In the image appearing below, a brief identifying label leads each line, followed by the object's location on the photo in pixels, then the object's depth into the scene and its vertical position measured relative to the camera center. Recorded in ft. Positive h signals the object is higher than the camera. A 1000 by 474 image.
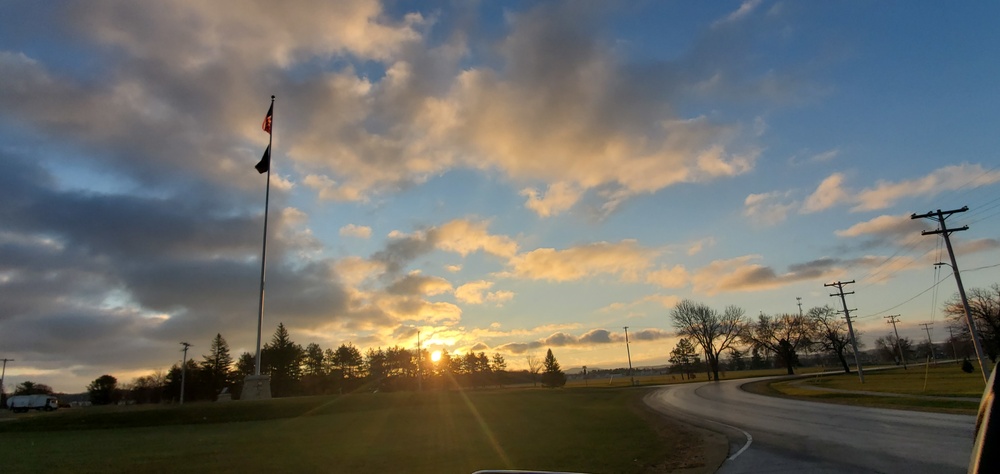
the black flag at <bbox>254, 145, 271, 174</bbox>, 121.30 +49.06
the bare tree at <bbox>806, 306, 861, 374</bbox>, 323.78 -0.08
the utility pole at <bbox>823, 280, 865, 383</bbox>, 187.52 +6.45
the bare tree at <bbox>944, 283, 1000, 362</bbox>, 256.73 +2.66
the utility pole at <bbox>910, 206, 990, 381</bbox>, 111.24 +12.59
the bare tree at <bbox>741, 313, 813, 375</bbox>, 338.75 +2.74
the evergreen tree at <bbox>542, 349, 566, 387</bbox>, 343.38 -12.05
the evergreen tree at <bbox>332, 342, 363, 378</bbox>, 384.47 +7.86
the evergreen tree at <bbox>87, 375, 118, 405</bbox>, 326.65 -0.96
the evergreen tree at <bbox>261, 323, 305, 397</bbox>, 314.96 +6.13
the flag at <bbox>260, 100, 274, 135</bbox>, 120.57 +57.38
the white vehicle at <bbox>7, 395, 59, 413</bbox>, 226.38 -3.77
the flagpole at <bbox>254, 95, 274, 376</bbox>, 120.09 +26.33
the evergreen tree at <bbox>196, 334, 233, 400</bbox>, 328.29 +7.51
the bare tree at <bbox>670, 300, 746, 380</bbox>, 325.62 +9.19
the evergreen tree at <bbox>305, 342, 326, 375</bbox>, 369.91 +8.86
